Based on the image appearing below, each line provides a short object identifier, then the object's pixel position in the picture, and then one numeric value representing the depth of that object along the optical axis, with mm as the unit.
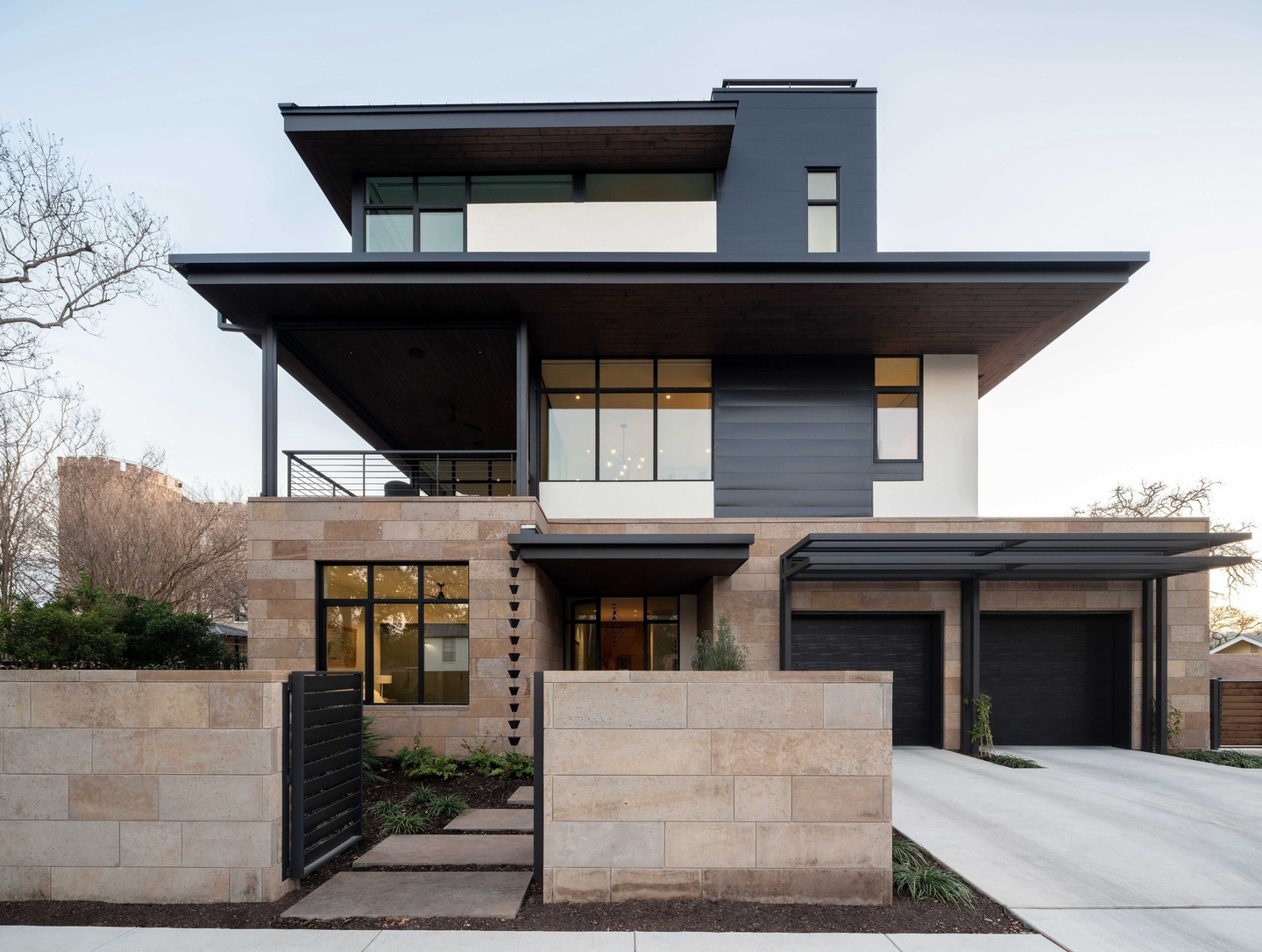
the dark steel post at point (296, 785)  5309
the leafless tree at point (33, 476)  22172
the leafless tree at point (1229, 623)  30469
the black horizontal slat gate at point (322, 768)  5324
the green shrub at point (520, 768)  9523
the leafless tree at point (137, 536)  23953
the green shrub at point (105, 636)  7289
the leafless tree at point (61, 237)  13672
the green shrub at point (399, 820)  6953
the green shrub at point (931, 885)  5035
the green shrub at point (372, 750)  9172
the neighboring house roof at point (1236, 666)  15226
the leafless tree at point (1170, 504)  23812
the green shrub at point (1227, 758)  10750
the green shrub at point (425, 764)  9391
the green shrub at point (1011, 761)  10266
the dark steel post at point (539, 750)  5074
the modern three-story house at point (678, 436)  10688
